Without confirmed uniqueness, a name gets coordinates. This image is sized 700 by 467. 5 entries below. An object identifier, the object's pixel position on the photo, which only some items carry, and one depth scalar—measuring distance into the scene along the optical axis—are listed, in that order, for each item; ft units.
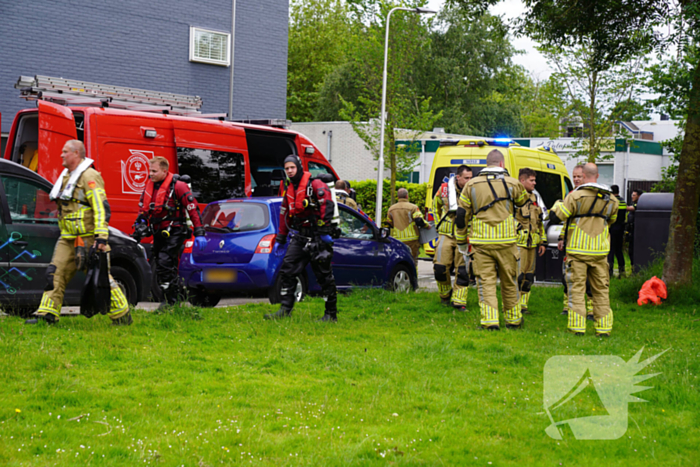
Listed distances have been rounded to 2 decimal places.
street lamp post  75.15
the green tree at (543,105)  97.96
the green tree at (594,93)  93.97
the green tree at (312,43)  177.06
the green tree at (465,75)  171.53
